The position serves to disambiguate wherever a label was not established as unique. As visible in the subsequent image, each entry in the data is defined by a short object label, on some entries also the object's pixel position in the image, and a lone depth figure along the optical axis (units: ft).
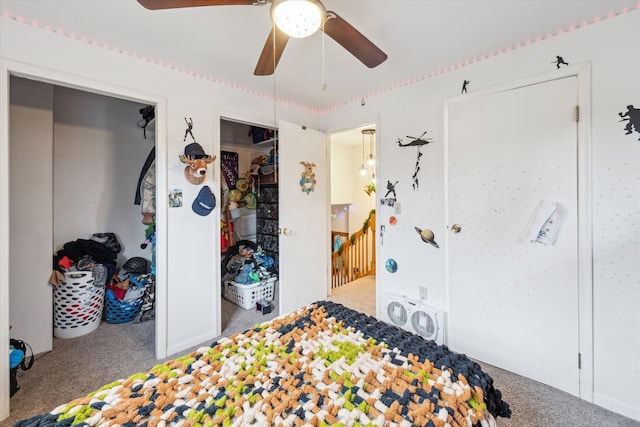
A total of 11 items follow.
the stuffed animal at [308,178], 9.79
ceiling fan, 3.51
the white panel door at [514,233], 5.82
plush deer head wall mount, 7.27
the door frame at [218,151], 8.04
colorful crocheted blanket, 2.80
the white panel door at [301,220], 9.18
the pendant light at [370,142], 14.21
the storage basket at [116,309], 9.07
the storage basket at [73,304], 7.98
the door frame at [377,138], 8.98
